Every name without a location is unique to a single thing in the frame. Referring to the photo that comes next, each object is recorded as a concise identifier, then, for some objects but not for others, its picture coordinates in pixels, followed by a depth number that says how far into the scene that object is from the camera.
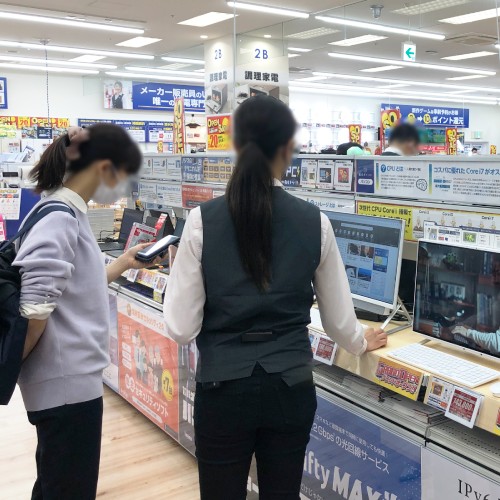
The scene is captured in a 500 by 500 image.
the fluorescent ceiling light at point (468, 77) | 13.05
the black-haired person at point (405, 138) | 2.17
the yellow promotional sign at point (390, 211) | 2.50
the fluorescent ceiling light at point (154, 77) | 13.86
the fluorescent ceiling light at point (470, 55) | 10.68
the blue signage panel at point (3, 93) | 13.14
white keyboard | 1.73
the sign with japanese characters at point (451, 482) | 1.62
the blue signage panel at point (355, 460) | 1.90
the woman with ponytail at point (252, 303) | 1.35
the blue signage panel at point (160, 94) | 14.33
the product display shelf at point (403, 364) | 1.60
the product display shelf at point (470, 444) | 1.63
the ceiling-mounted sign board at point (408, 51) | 8.78
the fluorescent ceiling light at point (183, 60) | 11.95
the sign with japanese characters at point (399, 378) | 1.81
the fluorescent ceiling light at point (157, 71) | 13.13
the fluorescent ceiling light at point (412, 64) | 11.27
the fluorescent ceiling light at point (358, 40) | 9.51
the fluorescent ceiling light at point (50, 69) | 12.68
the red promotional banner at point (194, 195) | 3.77
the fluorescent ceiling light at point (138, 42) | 10.30
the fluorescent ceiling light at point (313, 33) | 9.36
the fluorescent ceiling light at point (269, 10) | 8.03
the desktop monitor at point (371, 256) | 2.26
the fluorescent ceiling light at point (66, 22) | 8.50
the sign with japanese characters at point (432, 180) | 2.17
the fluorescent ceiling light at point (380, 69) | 12.09
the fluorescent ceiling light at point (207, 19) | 8.63
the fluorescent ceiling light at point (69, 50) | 10.52
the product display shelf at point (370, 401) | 1.89
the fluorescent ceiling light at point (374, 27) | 8.80
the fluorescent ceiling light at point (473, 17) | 8.07
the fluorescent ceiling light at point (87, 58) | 11.98
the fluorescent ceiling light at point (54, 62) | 11.86
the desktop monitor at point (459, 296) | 1.88
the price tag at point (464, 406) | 1.62
